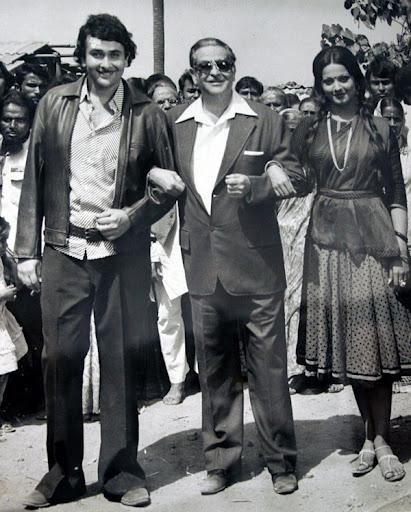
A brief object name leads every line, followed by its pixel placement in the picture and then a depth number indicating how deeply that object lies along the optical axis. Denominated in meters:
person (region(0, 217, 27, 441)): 4.28
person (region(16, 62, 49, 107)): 5.20
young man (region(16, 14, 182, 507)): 3.33
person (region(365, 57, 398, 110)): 4.50
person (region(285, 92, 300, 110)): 6.11
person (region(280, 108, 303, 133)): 5.48
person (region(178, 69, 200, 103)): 5.49
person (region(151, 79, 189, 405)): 4.71
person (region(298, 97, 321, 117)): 5.75
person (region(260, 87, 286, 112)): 5.93
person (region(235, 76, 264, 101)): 5.81
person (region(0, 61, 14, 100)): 4.94
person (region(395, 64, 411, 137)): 4.02
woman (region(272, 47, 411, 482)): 3.60
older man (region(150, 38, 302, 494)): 3.44
